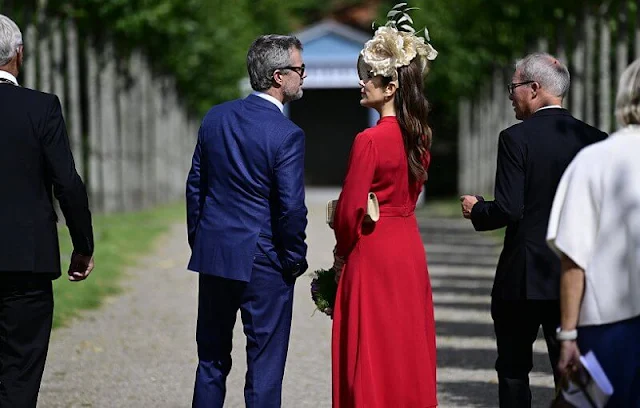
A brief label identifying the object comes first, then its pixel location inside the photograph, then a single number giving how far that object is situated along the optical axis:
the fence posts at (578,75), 43.34
